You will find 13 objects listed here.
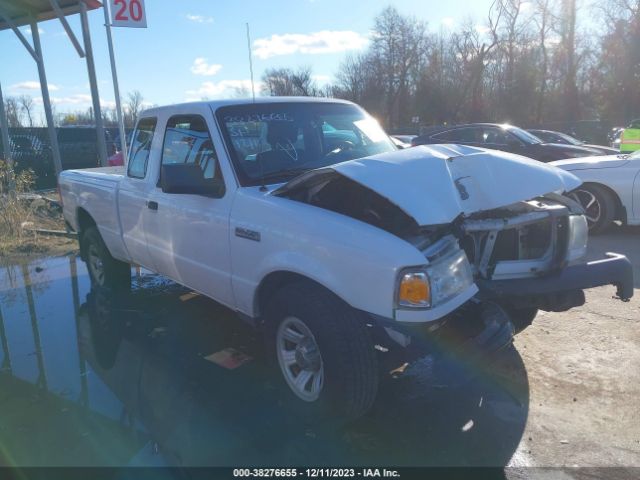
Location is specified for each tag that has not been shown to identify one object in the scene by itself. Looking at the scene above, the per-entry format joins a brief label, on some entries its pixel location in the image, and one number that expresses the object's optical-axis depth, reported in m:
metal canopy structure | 9.40
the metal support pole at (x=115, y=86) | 10.03
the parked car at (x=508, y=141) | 11.97
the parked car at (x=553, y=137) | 17.91
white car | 7.15
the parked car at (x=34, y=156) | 16.45
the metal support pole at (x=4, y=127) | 10.51
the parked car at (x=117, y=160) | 15.16
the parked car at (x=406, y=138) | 17.34
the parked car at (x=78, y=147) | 19.53
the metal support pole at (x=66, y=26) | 8.86
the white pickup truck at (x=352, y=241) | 2.80
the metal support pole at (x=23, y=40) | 9.79
